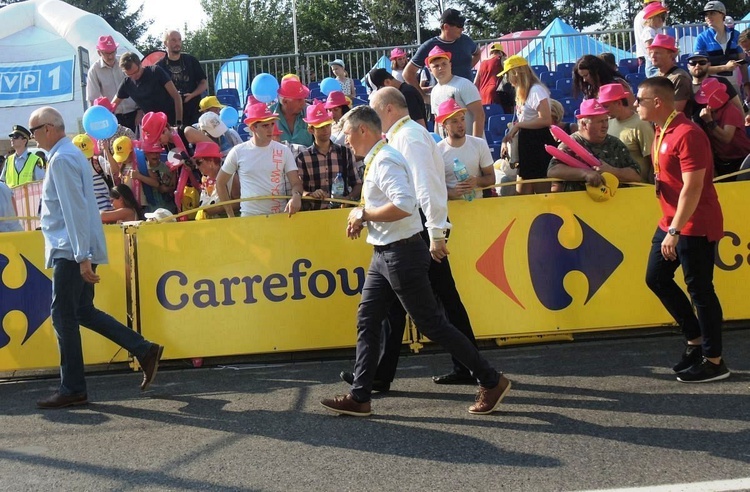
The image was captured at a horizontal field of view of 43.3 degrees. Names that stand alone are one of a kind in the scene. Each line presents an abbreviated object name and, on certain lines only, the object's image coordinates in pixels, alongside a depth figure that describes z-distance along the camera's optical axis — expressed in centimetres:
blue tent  1733
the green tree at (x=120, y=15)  6228
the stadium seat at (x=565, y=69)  1575
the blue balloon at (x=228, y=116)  1172
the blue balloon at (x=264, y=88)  1255
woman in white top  823
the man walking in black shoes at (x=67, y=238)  615
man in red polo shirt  584
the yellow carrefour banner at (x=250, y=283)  742
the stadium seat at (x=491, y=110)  1307
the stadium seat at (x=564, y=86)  1494
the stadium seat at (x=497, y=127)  1277
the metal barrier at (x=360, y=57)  1711
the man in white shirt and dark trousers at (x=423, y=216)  564
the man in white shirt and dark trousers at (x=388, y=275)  543
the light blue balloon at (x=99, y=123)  998
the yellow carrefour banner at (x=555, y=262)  746
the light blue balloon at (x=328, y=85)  1456
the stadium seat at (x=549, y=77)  1572
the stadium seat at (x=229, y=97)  1574
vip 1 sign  2080
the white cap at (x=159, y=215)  761
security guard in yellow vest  1112
